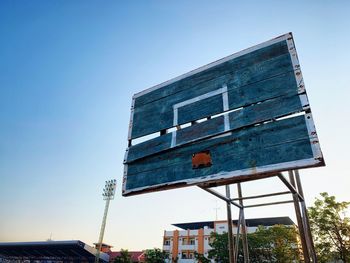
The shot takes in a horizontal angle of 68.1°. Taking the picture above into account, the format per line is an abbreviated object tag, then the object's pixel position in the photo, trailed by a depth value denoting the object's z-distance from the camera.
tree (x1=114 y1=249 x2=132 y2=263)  34.12
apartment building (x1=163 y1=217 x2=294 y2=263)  43.41
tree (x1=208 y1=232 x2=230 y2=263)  25.40
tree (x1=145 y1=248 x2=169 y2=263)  32.34
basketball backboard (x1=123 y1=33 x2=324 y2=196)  3.23
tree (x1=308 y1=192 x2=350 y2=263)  17.27
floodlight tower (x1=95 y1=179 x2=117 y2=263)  34.43
